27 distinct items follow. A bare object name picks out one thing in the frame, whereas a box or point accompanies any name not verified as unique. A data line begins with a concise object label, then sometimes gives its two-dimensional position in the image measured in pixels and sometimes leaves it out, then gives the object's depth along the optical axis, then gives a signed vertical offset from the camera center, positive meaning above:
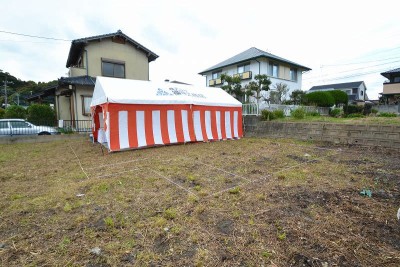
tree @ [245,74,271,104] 12.57 +1.97
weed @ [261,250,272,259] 1.42 -0.97
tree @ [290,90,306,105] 12.80 +1.25
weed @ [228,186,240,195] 2.52 -0.92
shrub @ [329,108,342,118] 9.44 +0.15
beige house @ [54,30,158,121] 10.27 +3.34
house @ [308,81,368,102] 31.86 +4.27
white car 7.46 -0.20
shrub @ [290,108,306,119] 7.89 +0.09
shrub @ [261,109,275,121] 8.23 +0.08
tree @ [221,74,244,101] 13.36 +2.14
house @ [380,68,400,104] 18.14 +2.70
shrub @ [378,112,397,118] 7.41 -0.04
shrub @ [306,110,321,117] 9.27 +0.13
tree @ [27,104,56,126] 9.32 +0.38
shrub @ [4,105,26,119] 11.25 +0.62
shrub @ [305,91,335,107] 11.84 +0.97
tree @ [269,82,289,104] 13.06 +1.36
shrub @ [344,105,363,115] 10.98 +0.32
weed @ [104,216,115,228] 1.81 -0.92
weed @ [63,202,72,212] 2.12 -0.91
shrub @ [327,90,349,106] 13.31 +1.26
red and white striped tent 5.38 +0.19
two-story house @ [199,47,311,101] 16.20 +4.37
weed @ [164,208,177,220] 1.95 -0.93
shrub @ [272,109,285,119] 8.30 +0.12
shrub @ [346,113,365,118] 7.87 -0.05
